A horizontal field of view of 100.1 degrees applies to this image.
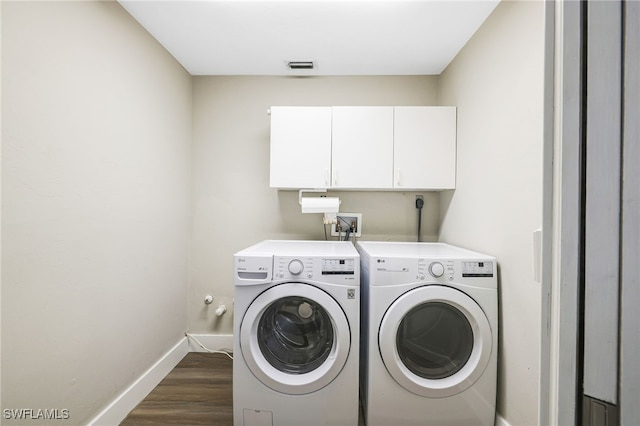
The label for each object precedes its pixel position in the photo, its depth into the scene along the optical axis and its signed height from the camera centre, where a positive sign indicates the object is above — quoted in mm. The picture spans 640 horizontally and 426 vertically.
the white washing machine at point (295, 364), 1359 -715
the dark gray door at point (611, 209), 386 +7
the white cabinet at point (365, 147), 1857 +450
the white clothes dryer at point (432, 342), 1336 -667
